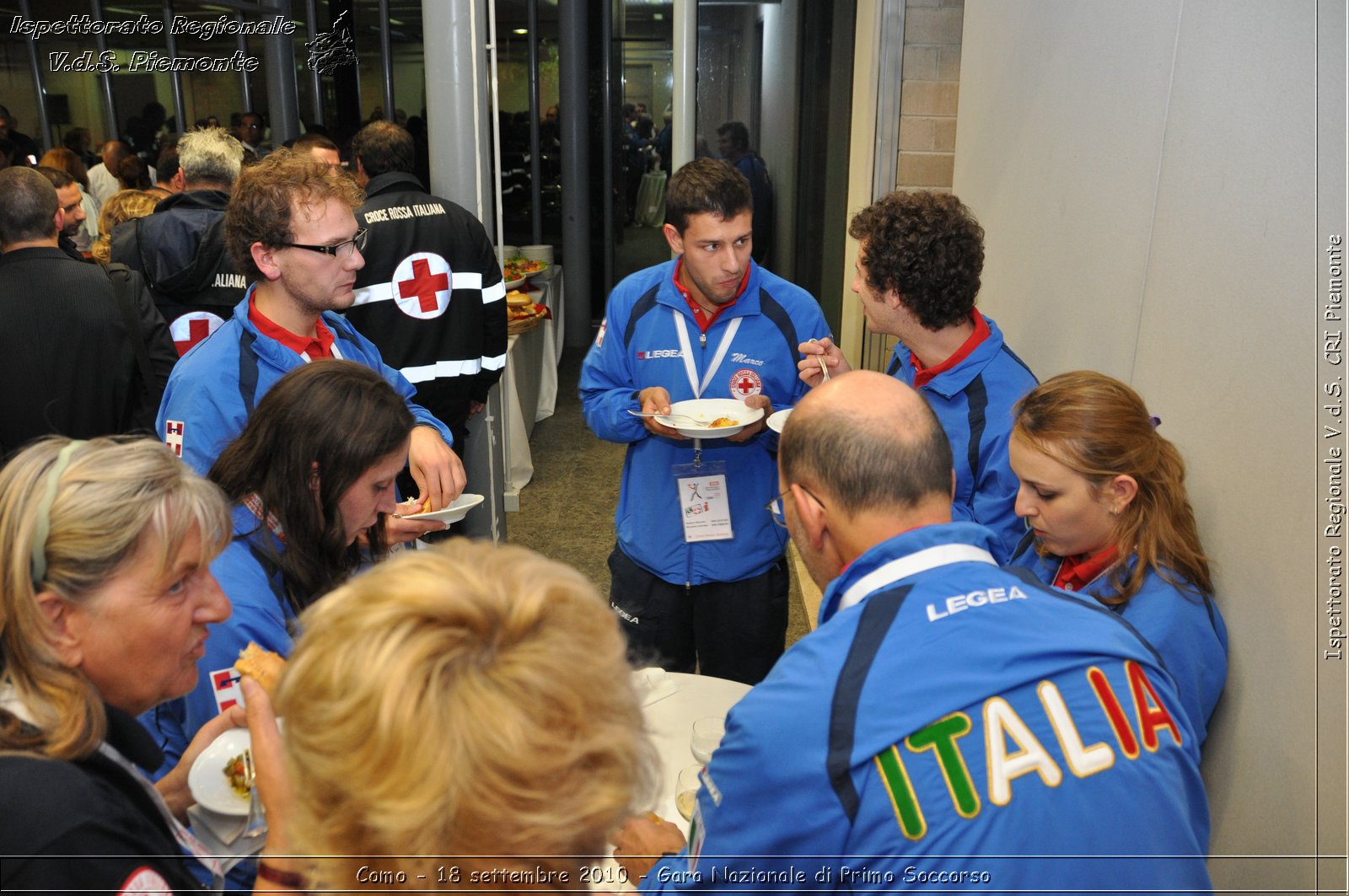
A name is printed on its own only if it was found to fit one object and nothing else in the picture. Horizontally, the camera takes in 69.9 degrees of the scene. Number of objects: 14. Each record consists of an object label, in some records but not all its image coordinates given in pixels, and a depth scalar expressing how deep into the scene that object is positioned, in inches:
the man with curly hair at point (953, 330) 91.0
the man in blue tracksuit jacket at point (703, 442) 110.7
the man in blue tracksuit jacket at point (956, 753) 43.9
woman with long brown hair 67.4
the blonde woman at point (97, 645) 40.4
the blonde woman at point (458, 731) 31.9
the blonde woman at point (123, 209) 159.6
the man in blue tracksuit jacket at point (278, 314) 88.1
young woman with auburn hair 68.9
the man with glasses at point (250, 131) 304.8
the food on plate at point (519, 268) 272.8
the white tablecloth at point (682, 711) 77.0
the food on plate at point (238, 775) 55.1
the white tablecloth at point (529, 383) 228.4
